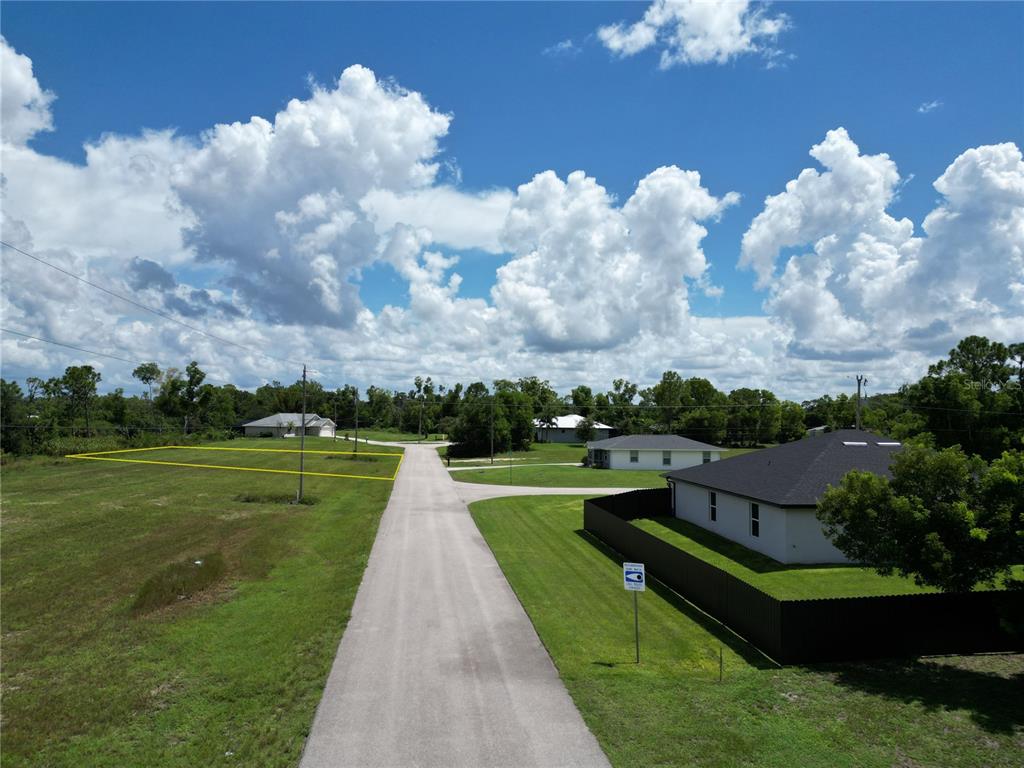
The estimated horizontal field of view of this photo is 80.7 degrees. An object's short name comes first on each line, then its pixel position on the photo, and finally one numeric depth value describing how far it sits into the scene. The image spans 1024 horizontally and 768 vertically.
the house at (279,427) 130.12
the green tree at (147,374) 130.25
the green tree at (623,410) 110.31
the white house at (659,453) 66.50
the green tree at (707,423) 100.44
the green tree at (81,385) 97.31
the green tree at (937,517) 13.67
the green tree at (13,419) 71.50
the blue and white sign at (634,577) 14.08
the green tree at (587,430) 103.62
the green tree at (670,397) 108.93
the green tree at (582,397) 144.75
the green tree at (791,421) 108.00
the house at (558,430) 118.94
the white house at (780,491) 23.52
